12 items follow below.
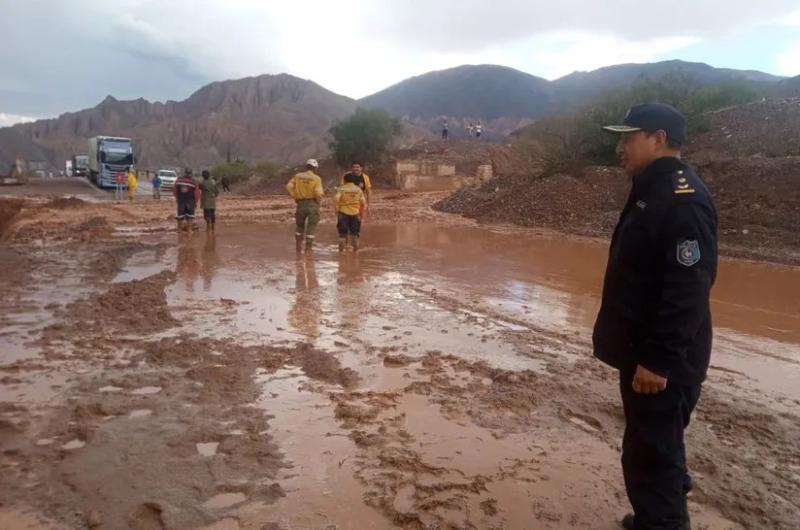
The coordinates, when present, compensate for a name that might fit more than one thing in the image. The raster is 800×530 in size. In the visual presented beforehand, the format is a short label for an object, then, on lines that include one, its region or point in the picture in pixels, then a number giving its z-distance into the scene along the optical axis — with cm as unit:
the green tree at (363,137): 3838
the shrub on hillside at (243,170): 4491
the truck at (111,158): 3653
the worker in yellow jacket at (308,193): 1038
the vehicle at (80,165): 5322
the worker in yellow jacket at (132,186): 2819
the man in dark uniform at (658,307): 226
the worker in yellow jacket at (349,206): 1060
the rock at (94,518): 252
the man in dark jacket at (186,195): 1354
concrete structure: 3194
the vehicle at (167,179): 3681
